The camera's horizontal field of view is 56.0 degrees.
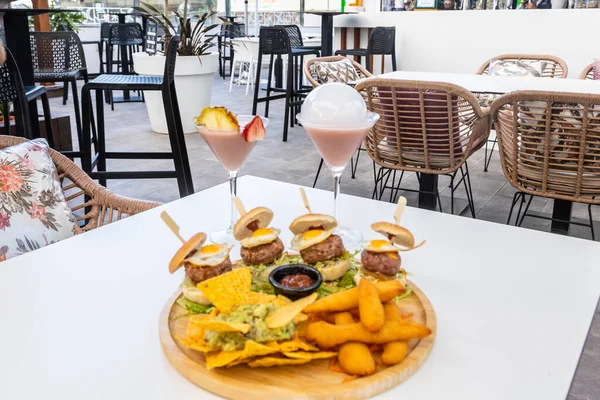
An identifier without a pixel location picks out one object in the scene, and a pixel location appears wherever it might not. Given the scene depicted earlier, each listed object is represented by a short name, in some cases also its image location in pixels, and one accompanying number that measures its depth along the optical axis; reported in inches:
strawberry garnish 40.0
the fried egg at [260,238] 33.4
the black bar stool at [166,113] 93.9
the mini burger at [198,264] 30.6
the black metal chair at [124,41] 276.8
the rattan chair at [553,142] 83.4
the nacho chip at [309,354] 24.7
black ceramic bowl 29.1
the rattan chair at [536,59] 161.9
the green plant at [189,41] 181.1
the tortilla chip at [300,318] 26.0
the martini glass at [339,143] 40.4
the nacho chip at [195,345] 25.4
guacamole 24.8
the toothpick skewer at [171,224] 30.0
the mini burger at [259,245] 33.5
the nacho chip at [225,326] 24.4
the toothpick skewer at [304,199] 36.2
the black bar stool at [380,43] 208.4
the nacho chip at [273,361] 24.6
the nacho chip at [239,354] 24.0
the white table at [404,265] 25.6
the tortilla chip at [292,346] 24.7
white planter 191.2
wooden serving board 24.0
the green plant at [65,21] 326.6
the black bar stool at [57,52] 176.2
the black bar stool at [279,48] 197.6
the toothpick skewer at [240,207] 35.7
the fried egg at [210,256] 31.0
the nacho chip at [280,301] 28.5
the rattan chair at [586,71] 153.6
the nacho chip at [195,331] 26.2
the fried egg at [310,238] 33.2
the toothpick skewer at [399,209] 33.5
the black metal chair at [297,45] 203.8
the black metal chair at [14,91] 92.0
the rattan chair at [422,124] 96.4
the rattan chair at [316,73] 144.2
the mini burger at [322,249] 33.1
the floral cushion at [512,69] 165.9
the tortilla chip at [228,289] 27.7
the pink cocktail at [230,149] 40.8
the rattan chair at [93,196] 55.6
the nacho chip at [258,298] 28.3
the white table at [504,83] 112.0
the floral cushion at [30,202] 54.9
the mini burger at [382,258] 31.9
